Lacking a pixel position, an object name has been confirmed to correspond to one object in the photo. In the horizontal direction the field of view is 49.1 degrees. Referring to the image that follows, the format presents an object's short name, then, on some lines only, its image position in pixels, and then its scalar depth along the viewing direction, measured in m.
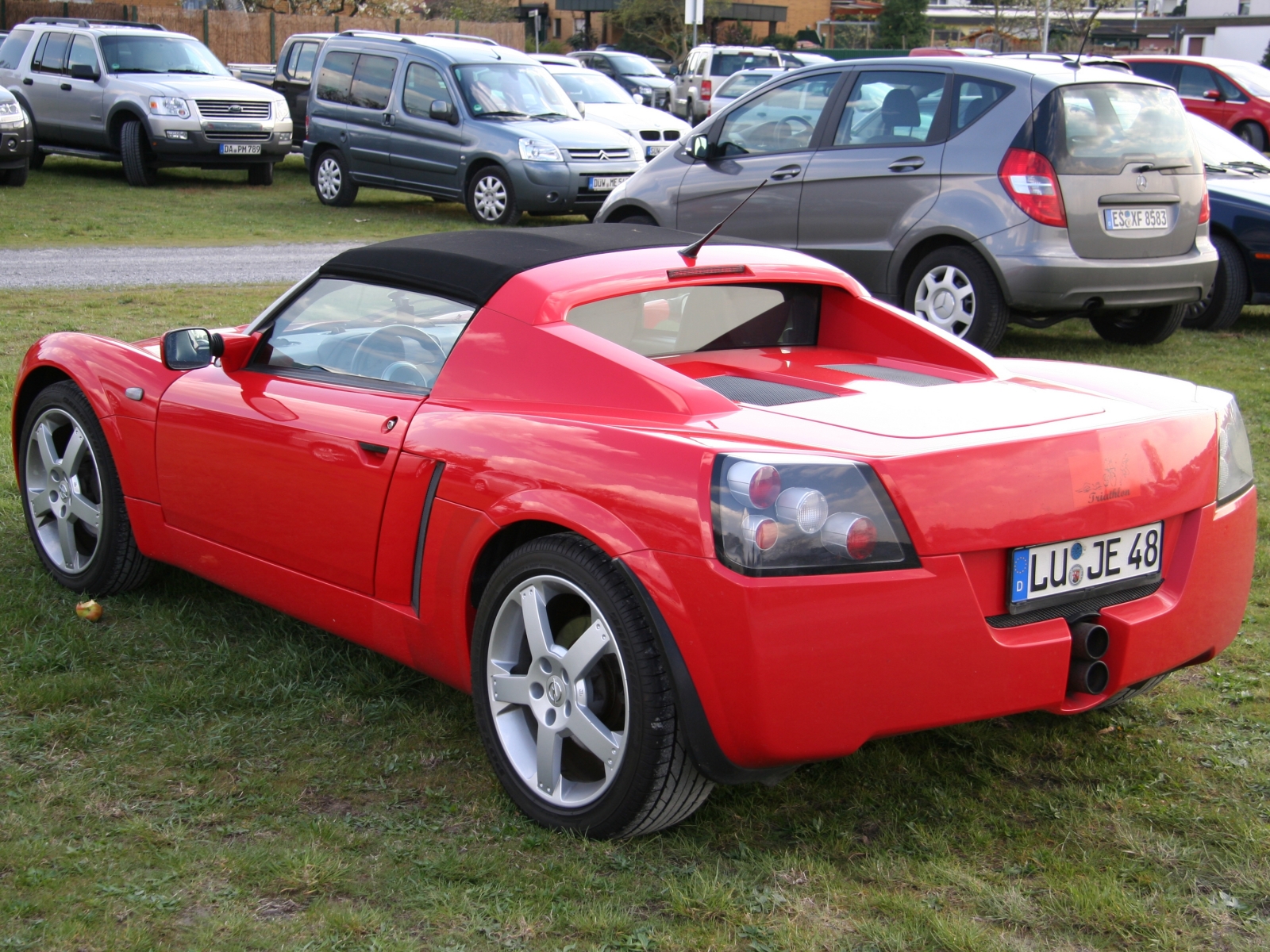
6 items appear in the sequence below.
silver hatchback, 8.21
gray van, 15.28
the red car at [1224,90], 18.59
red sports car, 2.75
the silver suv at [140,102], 18.00
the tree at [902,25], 60.62
